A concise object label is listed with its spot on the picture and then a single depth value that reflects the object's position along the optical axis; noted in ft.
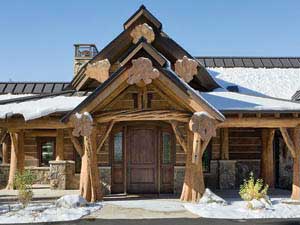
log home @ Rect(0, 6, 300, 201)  38.63
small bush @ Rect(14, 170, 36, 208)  34.81
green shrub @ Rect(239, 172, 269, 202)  36.09
